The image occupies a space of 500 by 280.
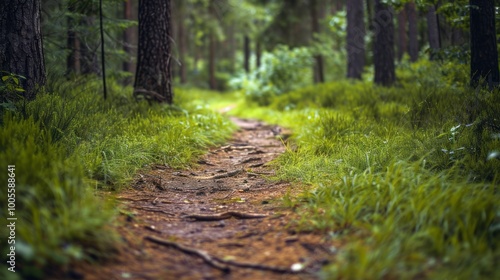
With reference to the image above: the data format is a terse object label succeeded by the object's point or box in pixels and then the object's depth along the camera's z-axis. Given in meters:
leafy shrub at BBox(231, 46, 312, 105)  15.04
